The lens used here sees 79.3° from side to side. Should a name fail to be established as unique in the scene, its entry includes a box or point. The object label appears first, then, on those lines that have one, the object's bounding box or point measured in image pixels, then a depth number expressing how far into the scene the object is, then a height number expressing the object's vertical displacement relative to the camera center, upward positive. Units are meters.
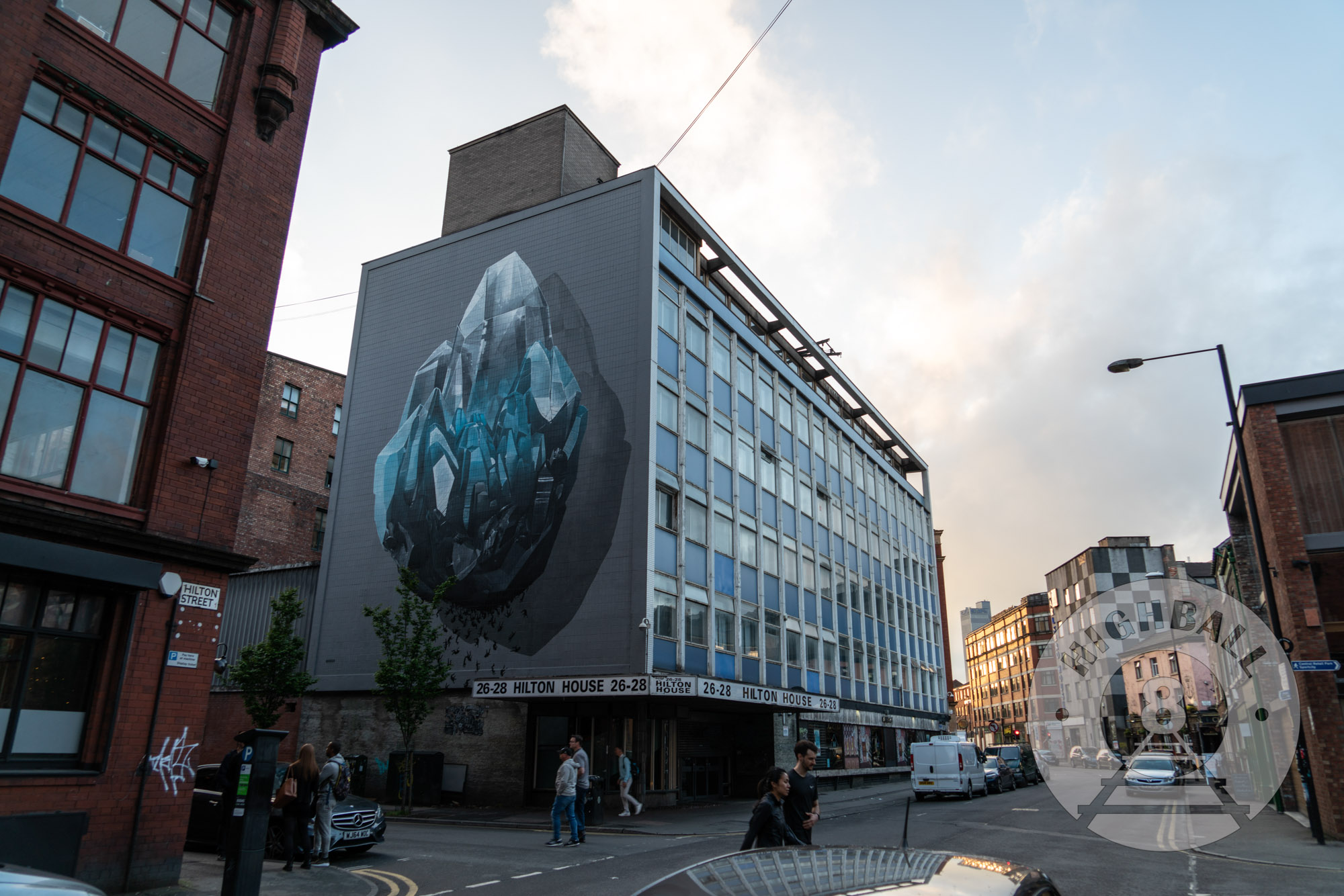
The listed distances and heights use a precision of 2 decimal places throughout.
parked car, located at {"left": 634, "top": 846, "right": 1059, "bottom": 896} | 3.19 -0.62
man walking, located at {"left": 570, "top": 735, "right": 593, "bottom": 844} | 16.78 -1.41
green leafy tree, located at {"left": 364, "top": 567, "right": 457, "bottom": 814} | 23.73 +1.24
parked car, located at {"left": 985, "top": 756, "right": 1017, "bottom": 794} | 33.31 -2.30
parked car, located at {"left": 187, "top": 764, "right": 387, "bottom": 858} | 14.05 -1.92
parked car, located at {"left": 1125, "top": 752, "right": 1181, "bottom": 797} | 28.34 -1.86
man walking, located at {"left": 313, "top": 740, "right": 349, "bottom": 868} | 13.46 -1.37
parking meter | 9.72 -1.24
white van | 28.67 -1.72
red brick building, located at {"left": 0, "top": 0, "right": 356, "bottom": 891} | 10.55 +4.34
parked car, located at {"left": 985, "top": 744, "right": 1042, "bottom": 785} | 37.53 -2.00
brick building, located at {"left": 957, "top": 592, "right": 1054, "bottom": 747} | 103.50 +7.01
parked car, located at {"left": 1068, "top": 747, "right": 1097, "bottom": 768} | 70.79 -3.44
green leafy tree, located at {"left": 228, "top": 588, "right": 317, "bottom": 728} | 24.50 +1.11
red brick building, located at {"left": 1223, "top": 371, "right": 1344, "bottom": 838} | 17.50 +4.50
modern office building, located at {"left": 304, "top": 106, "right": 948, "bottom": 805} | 25.70 +7.68
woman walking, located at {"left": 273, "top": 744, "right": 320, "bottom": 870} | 12.77 -1.33
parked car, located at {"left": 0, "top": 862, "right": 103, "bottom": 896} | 5.04 -1.08
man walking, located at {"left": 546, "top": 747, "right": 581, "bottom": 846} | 15.46 -1.44
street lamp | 15.73 +4.19
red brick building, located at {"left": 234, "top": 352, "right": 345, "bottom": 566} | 39.28 +11.89
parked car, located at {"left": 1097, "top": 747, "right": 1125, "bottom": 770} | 46.31 -2.42
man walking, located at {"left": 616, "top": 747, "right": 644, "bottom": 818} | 22.20 -1.72
